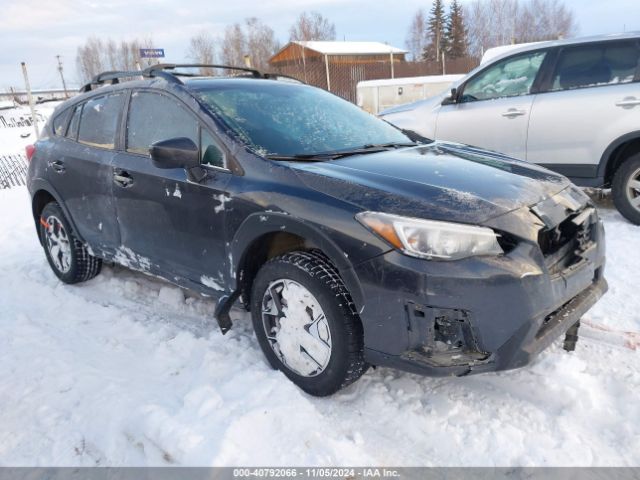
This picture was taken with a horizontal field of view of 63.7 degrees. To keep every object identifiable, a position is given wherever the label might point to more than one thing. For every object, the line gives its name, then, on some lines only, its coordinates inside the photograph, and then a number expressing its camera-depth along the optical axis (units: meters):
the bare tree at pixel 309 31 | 65.88
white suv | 4.93
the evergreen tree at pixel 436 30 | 58.19
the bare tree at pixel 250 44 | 57.91
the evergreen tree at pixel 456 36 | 55.66
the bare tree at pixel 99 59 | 67.09
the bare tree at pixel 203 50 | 58.59
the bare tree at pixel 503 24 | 59.62
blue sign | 9.95
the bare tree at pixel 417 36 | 70.09
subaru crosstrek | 2.20
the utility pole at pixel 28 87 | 12.64
